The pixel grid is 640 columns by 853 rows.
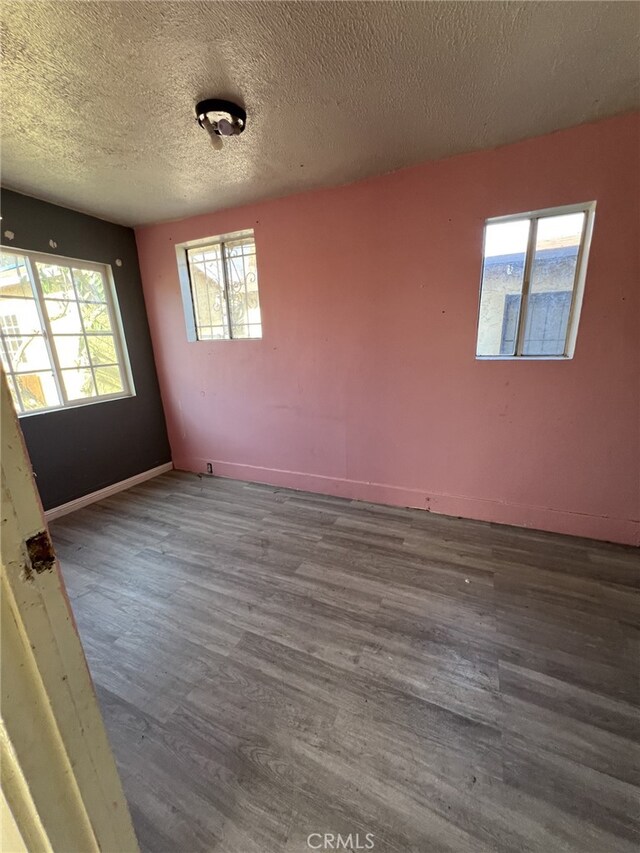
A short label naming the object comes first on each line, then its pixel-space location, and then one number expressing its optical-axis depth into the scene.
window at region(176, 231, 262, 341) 3.05
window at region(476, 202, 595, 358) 2.08
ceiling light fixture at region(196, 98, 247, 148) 1.57
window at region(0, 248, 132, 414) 2.58
